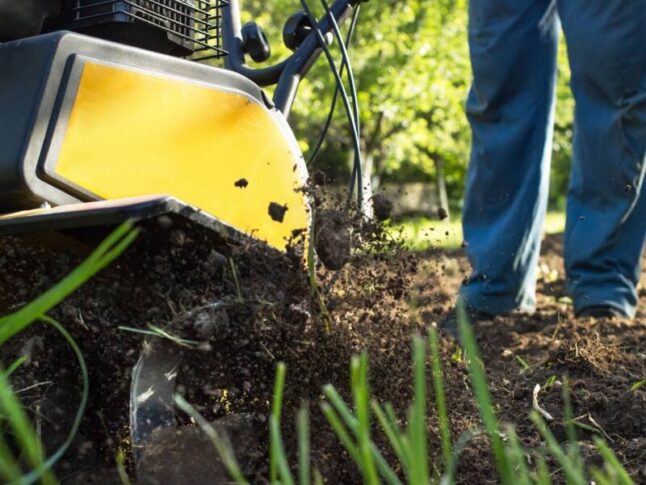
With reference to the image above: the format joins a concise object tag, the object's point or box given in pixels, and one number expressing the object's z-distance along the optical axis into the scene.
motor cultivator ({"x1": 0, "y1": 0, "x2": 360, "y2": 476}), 1.45
